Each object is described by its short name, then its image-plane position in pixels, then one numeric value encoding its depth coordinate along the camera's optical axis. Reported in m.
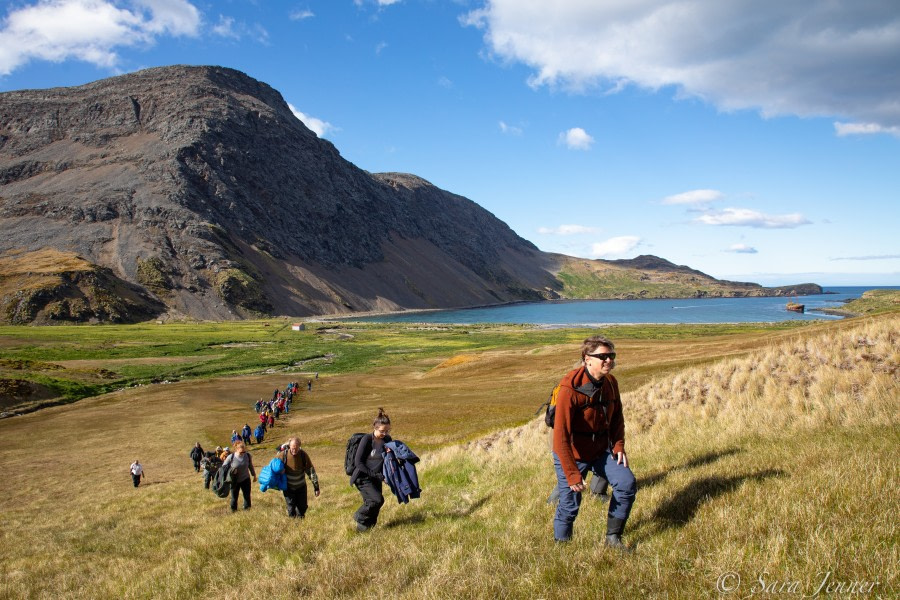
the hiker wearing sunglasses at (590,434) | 6.36
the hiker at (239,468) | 14.05
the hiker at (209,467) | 20.44
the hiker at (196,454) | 26.56
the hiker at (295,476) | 11.89
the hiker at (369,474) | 9.55
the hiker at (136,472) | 23.08
